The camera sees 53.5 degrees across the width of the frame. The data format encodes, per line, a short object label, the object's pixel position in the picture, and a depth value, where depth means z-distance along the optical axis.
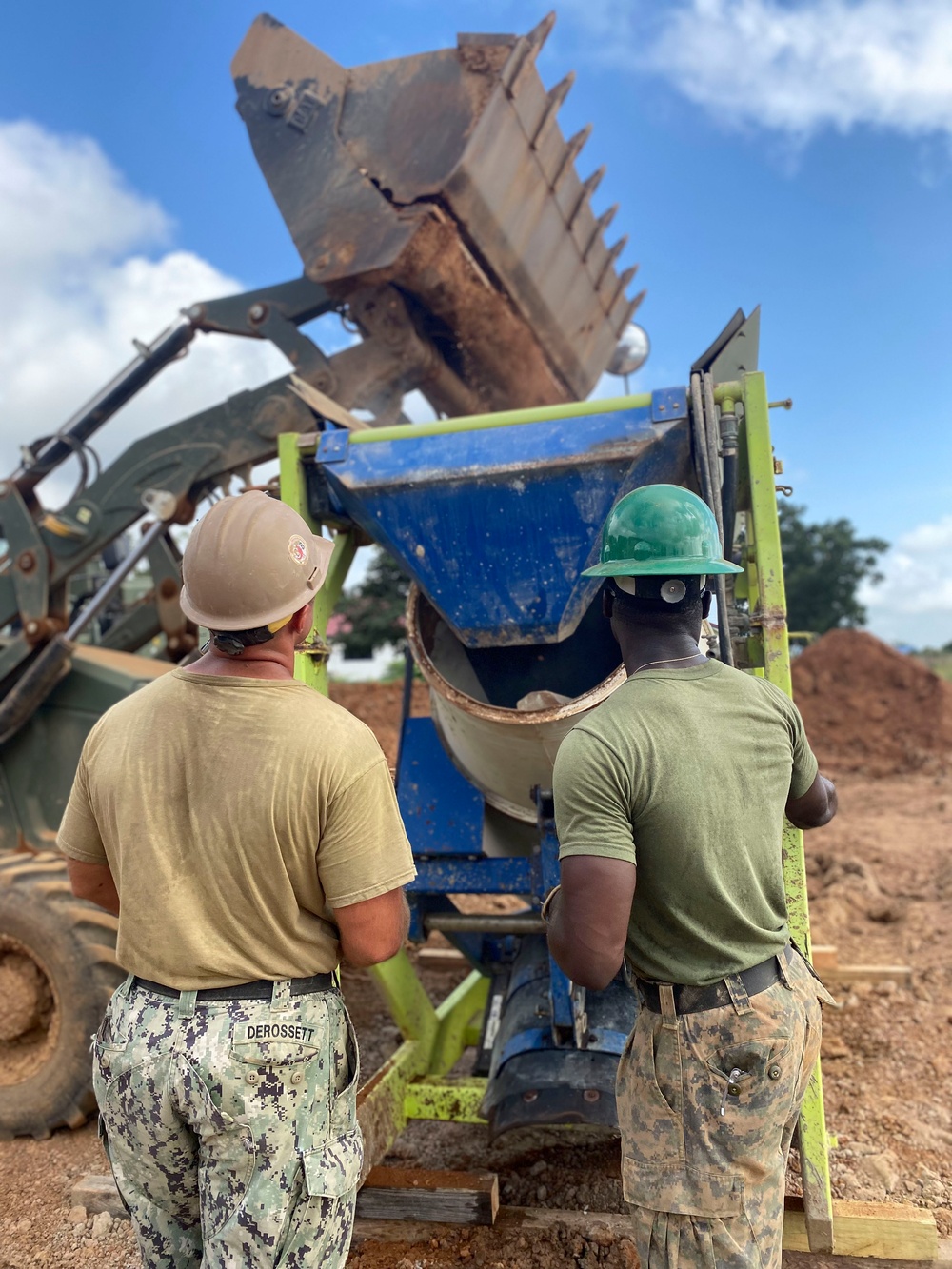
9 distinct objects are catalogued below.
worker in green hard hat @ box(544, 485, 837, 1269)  1.66
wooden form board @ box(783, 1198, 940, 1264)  2.46
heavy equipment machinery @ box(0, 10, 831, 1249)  2.71
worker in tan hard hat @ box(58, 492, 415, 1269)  1.65
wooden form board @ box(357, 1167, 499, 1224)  2.71
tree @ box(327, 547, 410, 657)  20.16
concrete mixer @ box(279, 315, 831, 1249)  2.65
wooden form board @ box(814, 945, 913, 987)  5.11
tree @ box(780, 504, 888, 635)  28.33
